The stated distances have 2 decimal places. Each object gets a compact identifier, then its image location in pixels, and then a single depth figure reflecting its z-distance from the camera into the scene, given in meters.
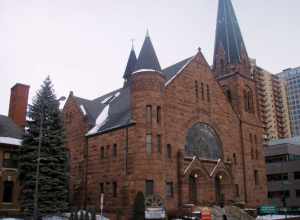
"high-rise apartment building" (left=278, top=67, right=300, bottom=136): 161.75
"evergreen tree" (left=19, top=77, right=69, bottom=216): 29.16
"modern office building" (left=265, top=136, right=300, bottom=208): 76.12
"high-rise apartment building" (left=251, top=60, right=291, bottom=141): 152.25
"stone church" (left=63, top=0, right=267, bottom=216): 34.97
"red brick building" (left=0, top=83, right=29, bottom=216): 34.02
